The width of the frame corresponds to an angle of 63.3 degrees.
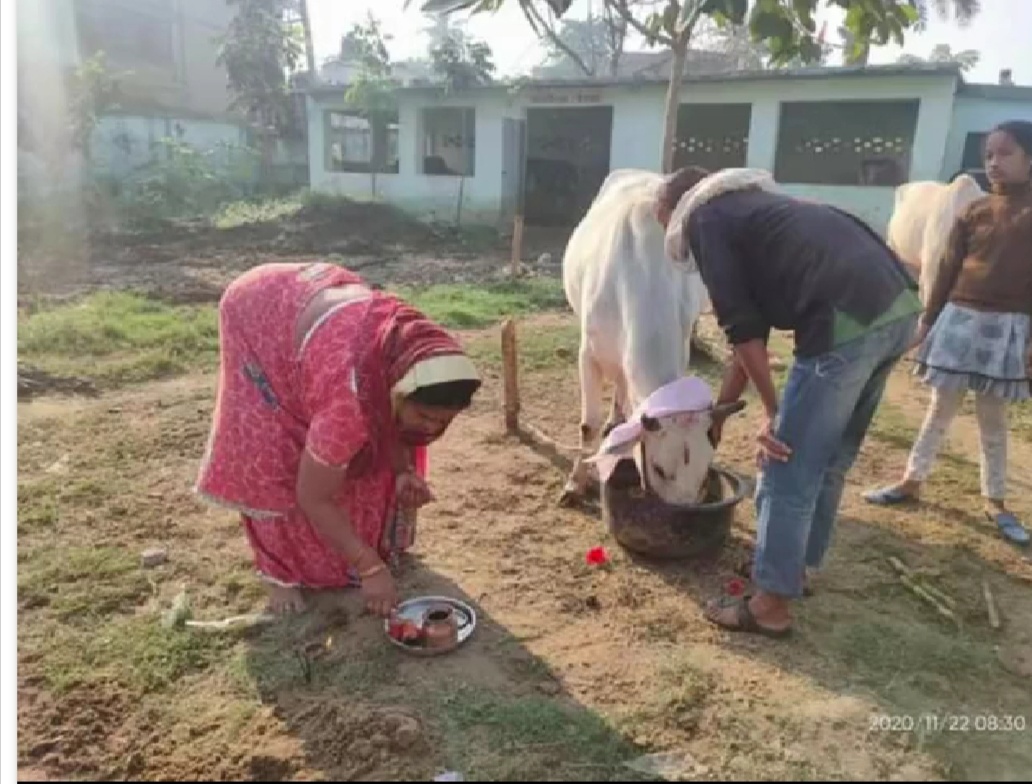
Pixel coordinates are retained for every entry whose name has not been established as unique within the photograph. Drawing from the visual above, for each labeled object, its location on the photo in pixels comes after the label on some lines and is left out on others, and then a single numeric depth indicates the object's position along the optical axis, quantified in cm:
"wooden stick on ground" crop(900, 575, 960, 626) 297
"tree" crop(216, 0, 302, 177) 2075
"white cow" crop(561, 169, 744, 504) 297
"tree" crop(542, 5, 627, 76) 2088
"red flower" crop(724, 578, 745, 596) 310
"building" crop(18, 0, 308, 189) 998
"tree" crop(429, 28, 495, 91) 1559
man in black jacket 236
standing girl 338
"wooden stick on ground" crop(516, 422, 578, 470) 448
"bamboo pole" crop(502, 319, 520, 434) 471
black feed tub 314
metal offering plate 258
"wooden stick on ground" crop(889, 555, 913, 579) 327
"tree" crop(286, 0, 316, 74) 1914
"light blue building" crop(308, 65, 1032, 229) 1185
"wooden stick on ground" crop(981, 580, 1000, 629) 295
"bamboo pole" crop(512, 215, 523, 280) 1027
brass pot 259
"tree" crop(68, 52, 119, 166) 1383
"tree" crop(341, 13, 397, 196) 1622
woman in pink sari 226
